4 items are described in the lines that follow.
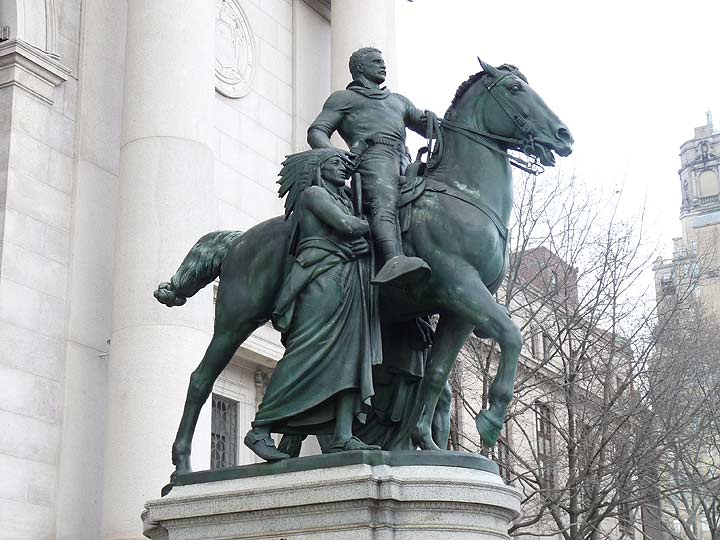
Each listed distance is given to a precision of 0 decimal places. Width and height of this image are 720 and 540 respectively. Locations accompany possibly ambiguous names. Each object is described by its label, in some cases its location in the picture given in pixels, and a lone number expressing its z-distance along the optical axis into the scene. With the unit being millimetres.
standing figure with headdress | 8805
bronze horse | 8938
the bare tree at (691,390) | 28391
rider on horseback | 9039
